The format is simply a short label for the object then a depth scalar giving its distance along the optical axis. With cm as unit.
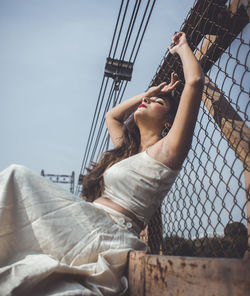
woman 97
